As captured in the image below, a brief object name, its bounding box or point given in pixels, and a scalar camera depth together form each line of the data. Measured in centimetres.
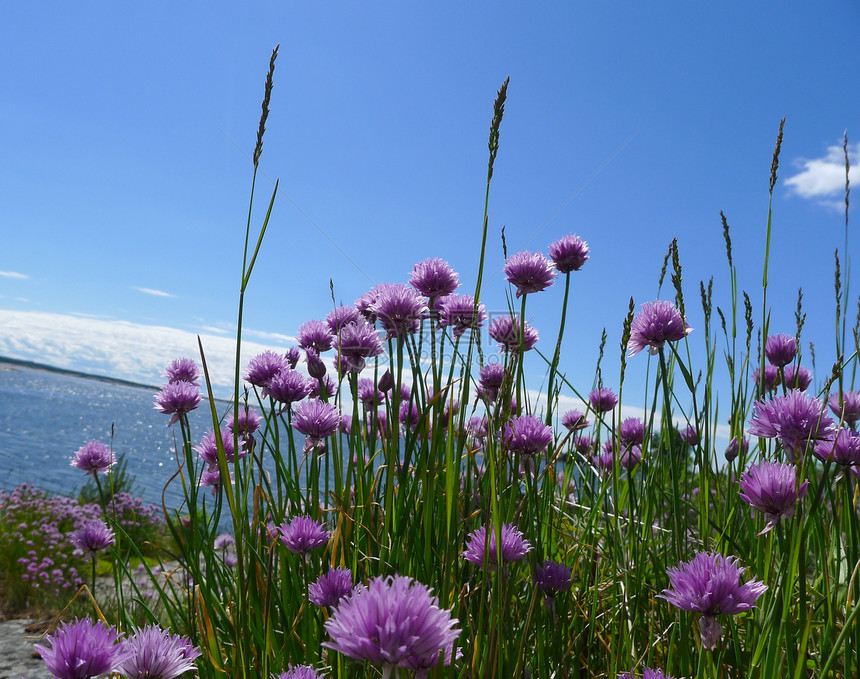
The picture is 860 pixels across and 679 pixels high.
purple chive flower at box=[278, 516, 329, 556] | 36
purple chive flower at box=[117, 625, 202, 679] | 26
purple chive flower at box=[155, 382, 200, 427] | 44
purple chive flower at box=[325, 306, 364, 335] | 47
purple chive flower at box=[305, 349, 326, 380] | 44
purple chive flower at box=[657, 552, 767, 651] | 27
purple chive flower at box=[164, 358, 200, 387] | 50
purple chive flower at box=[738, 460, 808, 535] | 27
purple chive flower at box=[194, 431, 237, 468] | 45
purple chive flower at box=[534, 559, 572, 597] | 35
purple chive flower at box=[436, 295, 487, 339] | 44
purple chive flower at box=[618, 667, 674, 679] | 28
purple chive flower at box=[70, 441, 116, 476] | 49
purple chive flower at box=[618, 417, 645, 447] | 54
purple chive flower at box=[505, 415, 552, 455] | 38
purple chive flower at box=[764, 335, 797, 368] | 46
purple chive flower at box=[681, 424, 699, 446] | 57
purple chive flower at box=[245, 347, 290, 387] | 44
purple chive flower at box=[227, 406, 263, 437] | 43
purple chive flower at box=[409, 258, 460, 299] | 44
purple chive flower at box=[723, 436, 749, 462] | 46
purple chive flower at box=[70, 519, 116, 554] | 45
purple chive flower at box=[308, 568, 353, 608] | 31
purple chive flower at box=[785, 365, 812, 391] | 53
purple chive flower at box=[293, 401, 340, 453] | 40
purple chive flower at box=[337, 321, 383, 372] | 41
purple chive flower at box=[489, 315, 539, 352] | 45
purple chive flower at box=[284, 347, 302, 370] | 48
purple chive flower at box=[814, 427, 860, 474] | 31
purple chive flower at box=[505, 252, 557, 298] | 44
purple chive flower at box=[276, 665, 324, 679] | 26
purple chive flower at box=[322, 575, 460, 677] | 18
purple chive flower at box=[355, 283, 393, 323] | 45
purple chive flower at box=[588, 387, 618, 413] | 53
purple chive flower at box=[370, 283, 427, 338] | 40
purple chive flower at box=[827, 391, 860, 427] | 44
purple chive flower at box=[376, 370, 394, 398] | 41
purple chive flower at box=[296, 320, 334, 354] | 48
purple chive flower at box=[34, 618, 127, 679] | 23
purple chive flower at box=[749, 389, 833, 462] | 30
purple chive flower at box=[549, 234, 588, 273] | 45
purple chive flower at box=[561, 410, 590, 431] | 60
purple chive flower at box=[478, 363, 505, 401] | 46
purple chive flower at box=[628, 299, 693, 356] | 36
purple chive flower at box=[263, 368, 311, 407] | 42
